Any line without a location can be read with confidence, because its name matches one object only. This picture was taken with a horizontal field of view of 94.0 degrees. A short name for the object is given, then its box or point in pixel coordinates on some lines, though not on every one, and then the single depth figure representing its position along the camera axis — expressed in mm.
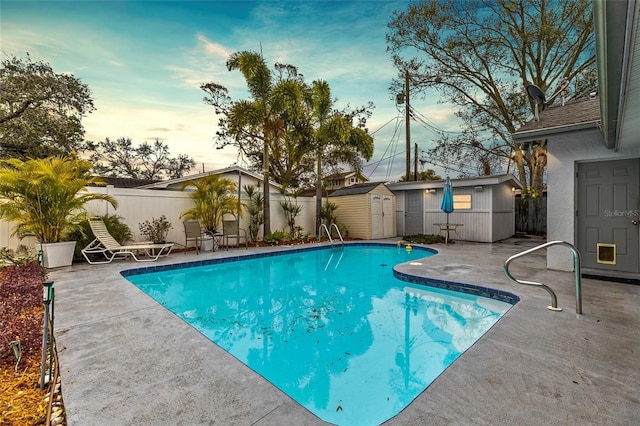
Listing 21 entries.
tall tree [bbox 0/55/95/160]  11664
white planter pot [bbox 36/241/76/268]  6410
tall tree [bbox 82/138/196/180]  25250
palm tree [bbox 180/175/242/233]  9547
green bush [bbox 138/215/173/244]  8819
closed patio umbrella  10469
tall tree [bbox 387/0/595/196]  13586
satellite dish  6344
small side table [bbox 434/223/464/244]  11844
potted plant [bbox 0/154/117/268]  6082
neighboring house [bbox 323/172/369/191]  35500
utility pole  14844
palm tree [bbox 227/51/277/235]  10766
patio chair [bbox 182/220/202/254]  8805
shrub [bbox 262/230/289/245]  10781
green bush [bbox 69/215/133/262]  7191
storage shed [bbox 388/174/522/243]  11344
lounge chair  7096
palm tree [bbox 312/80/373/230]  12125
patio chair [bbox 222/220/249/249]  9711
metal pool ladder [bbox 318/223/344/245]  11744
